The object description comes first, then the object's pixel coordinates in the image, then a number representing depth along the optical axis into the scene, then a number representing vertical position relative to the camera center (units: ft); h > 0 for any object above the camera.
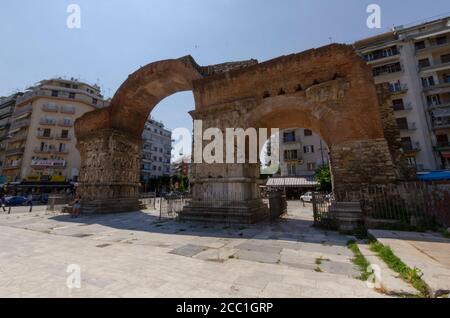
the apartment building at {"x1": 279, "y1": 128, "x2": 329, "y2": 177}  95.50 +18.18
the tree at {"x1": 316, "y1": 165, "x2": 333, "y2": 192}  70.74 +3.82
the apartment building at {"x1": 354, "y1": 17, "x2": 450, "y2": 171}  77.25 +42.25
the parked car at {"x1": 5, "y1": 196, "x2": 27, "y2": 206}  79.15 -1.61
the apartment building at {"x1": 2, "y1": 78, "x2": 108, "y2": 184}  109.70 +33.72
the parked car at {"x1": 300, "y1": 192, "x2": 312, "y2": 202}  72.16 -1.99
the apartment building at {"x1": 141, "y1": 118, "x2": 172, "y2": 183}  166.30 +35.86
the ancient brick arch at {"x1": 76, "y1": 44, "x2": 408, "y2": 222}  26.96 +12.16
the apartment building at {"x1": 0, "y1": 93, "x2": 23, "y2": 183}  128.44 +50.75
